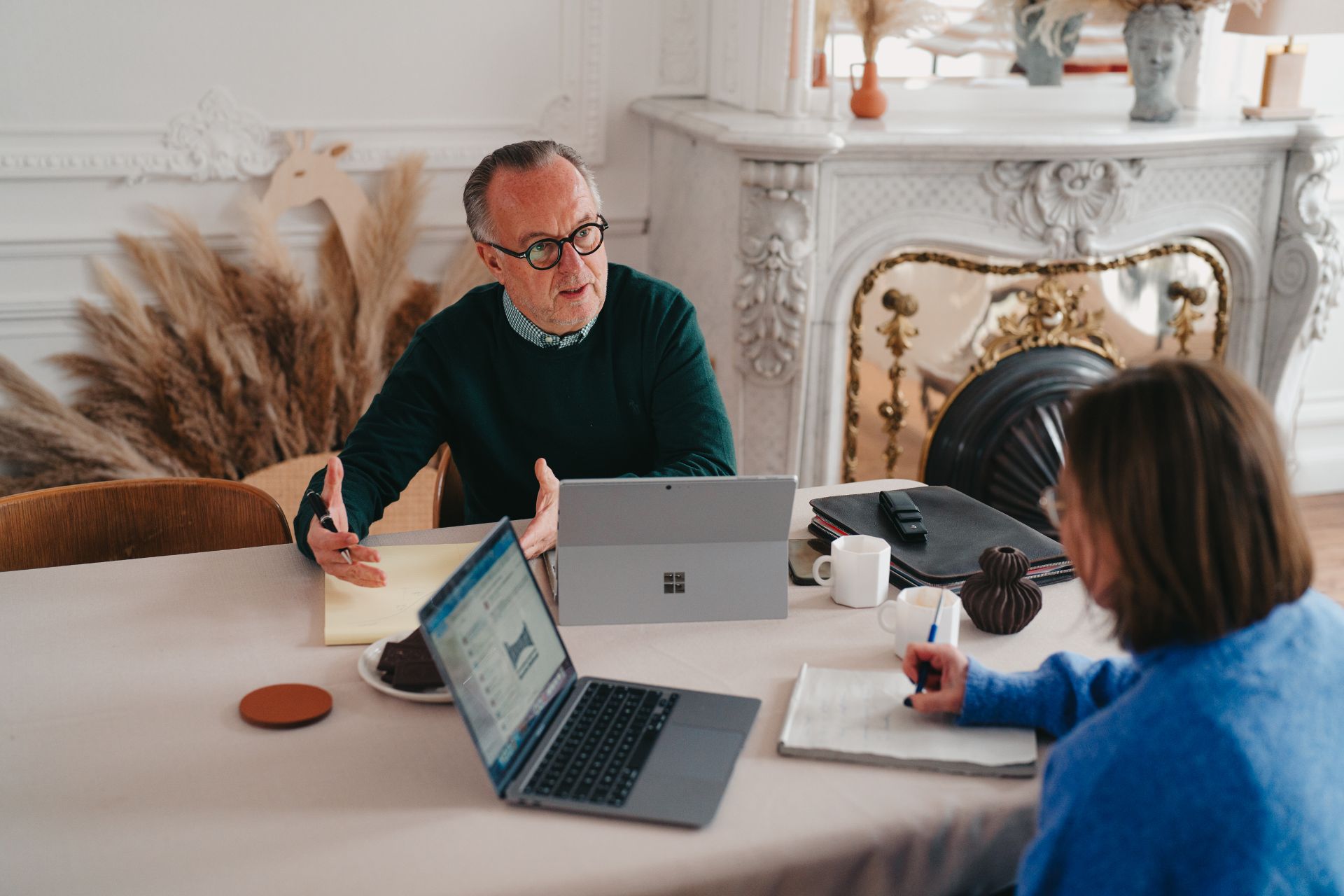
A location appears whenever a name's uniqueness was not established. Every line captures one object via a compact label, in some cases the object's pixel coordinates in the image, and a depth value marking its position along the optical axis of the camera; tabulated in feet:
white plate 4.24
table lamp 9.69
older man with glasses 6.12
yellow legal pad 4.77
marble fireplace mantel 9.30
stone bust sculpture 9.93
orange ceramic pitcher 9.95
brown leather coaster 4.10
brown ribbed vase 4.78
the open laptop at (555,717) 3.65
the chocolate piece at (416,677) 4.28
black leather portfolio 5.26
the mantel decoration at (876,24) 9.86
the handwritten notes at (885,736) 3.89
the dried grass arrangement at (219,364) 9.41
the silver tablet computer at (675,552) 4.79
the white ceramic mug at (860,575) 5.02
